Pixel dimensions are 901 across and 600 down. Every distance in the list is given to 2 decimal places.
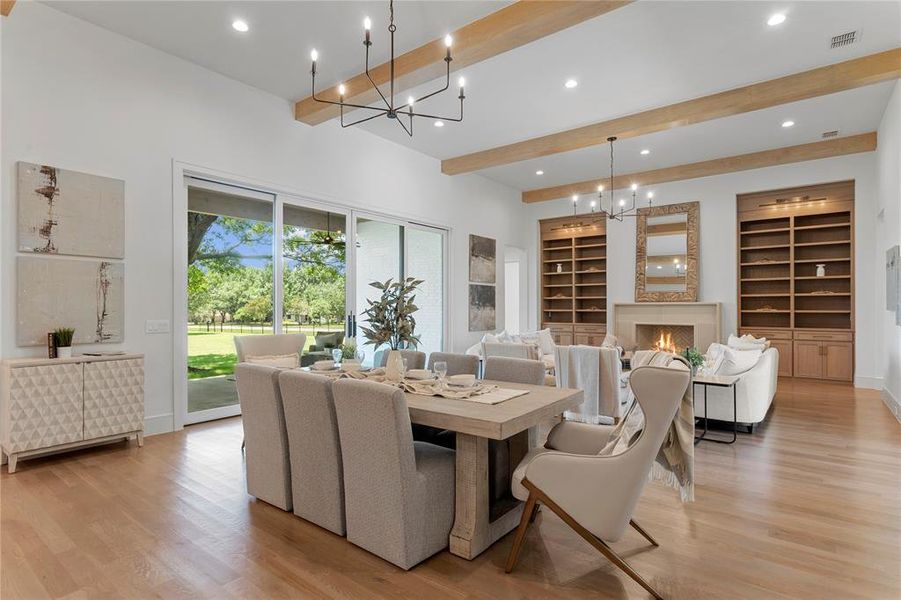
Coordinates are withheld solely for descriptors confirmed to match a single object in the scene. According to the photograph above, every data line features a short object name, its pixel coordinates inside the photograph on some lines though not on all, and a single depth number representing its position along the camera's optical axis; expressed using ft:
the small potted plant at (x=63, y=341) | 11.98
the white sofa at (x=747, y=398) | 14.29
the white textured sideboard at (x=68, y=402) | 10.91
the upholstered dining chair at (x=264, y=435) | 8.63
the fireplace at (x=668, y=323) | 26.30
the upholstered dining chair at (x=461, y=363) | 10.87
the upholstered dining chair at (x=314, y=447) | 7.75
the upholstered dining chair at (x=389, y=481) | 6.76
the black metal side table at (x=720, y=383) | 14.02
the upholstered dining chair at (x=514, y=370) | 10.19
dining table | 6.72
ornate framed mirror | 27.14
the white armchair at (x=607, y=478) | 6.14
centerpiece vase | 9.49
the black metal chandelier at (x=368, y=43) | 9.18
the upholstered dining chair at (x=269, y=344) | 13.30
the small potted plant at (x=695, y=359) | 15.36
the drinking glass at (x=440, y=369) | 9.01
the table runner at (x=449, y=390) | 8.14
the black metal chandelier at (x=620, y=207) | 28.73
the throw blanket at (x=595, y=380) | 14.92
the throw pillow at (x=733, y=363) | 15.61
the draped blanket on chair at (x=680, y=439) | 6.84
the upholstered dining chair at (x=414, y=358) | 12.17
